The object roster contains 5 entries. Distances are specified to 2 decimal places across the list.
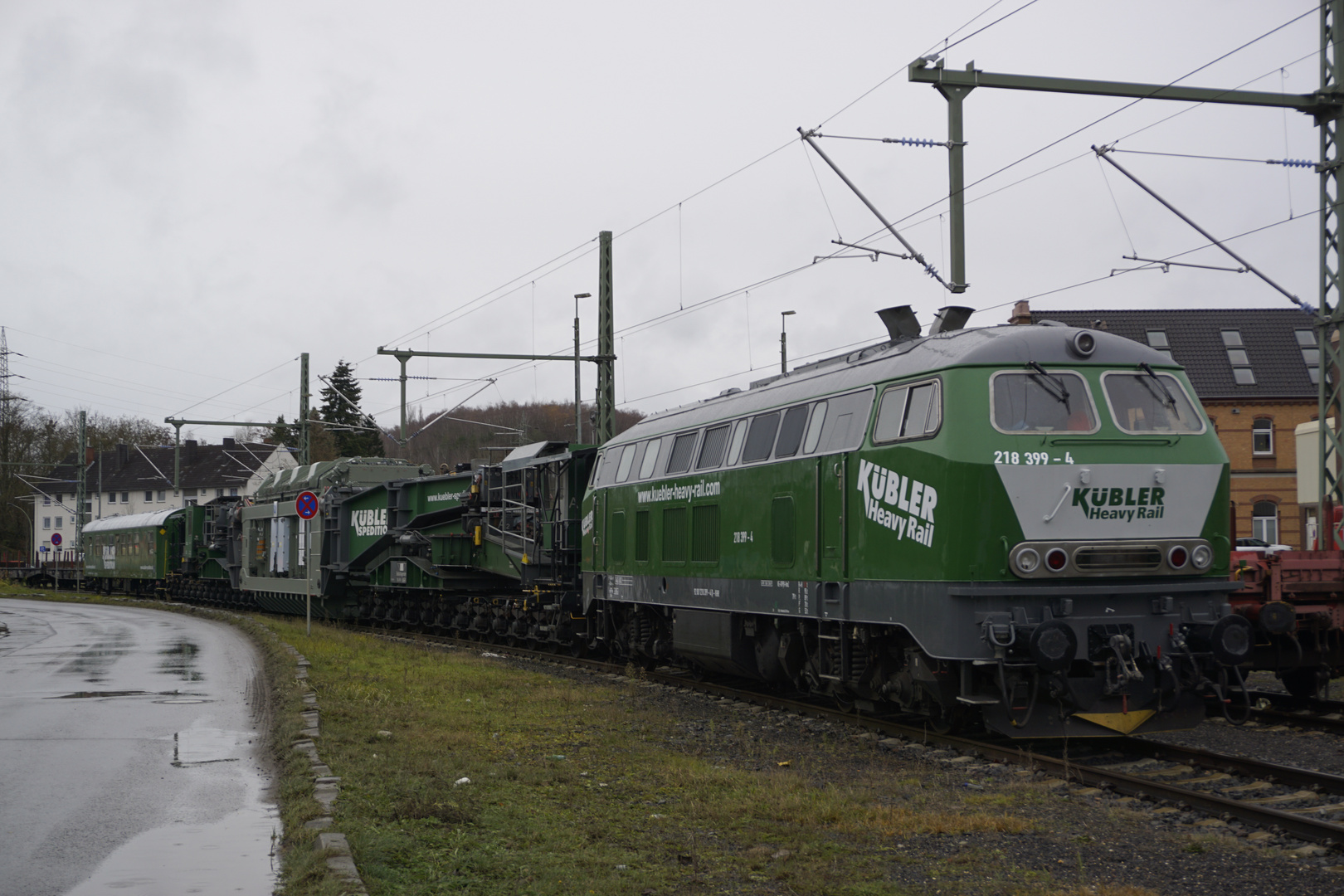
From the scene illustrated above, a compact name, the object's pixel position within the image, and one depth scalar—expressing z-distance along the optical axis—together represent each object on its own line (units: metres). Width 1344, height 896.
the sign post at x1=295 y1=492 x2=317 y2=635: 22.58
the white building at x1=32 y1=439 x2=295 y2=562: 103.12
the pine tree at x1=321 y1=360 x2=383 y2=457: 81.75
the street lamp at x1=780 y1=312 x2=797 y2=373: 40.16
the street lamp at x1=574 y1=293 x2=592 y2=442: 31.56
